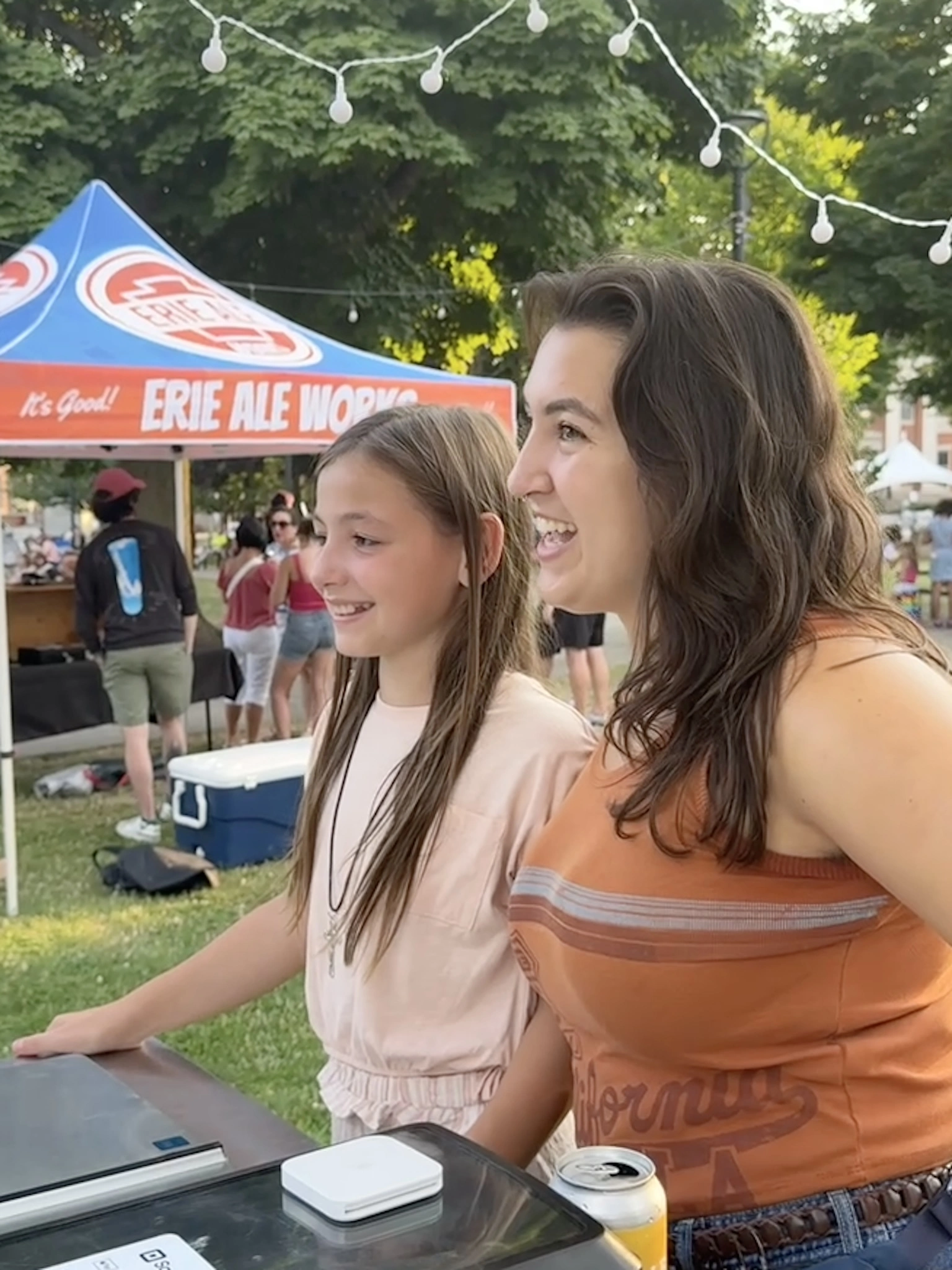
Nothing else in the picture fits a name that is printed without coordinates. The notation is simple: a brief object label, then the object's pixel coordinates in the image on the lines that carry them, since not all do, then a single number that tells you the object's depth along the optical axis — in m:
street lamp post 10.86
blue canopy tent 4.91
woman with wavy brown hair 1.03
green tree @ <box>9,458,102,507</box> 17.98
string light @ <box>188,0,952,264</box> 6.08
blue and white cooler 5.84
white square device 0.83
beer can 0.84
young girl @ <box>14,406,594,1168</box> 1.46
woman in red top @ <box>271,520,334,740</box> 7.97
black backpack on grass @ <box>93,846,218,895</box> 5.46
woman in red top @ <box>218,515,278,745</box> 8.23
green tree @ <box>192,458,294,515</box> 19.73
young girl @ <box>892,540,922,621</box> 15.67
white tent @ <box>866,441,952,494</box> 24.06
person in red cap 6.48
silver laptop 0.96
